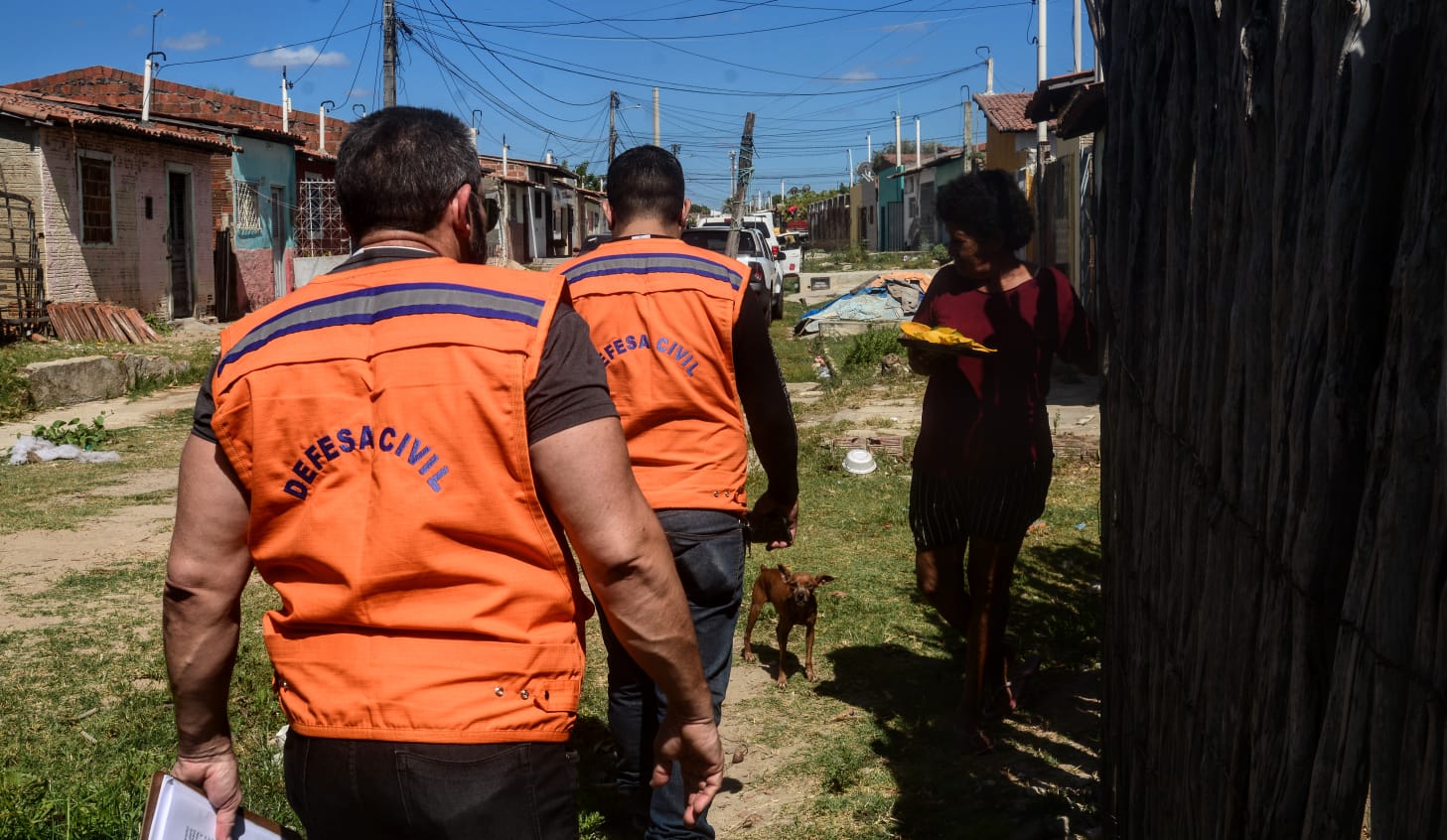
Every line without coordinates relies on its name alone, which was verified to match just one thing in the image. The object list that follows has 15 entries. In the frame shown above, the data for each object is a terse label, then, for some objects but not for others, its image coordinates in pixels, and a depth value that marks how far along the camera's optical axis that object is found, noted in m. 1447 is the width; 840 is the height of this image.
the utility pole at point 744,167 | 13.25
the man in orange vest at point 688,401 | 3.49
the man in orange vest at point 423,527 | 2.01
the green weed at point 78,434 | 11.09
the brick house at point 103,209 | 19.16
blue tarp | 20.00
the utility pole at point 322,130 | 36.03
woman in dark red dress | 4.43
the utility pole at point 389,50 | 23.75
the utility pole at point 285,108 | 34.19
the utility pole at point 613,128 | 51.75
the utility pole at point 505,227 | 37.74
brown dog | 5.43
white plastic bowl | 9.82
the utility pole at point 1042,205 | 18.97
